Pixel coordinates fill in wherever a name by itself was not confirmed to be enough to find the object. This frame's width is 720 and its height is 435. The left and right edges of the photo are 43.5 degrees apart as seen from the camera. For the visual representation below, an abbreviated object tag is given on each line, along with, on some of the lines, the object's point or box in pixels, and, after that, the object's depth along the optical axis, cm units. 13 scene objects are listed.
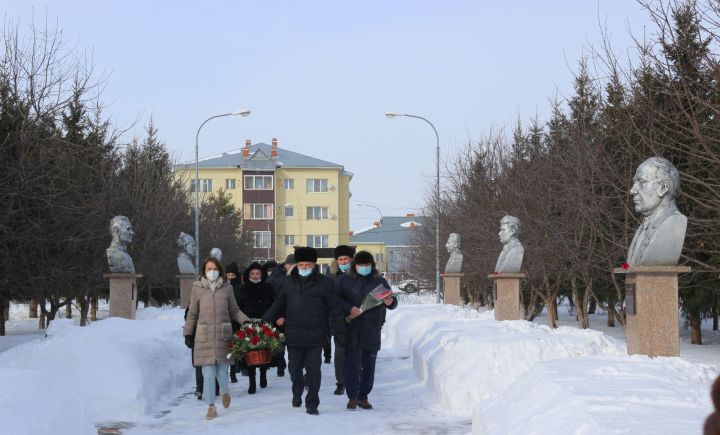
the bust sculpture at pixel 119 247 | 2028
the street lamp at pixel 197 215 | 3507
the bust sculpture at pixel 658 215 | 1045
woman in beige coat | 1085
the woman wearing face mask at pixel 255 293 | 1398
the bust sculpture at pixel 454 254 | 2765
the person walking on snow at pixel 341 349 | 1300
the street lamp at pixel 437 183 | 3322
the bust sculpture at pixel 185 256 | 3197
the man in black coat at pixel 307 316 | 1095
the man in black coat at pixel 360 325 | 1139
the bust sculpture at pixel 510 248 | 1892
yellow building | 9325
